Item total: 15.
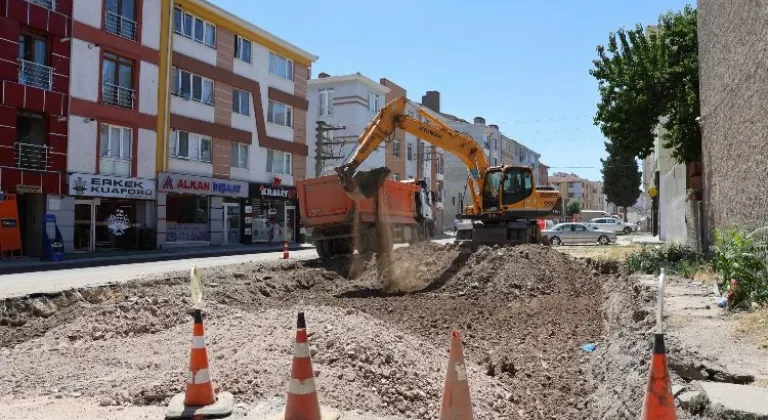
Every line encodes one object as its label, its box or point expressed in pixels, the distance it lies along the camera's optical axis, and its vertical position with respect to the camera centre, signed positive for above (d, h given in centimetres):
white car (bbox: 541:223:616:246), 3459 -10
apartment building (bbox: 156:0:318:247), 2870 +553
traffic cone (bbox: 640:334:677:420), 324 -86
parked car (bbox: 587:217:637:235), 4571 +56
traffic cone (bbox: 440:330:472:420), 413 -109
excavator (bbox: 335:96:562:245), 1786 +113
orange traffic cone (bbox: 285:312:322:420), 436 -112
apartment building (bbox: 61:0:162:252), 2378 +449
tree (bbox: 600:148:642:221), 6769 +594
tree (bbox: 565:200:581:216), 9149 +383
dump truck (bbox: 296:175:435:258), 1858 +50
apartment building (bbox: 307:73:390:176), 4647 +992
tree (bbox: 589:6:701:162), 1755 +434
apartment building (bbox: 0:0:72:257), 2123 +445
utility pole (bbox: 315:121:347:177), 3331 +480
